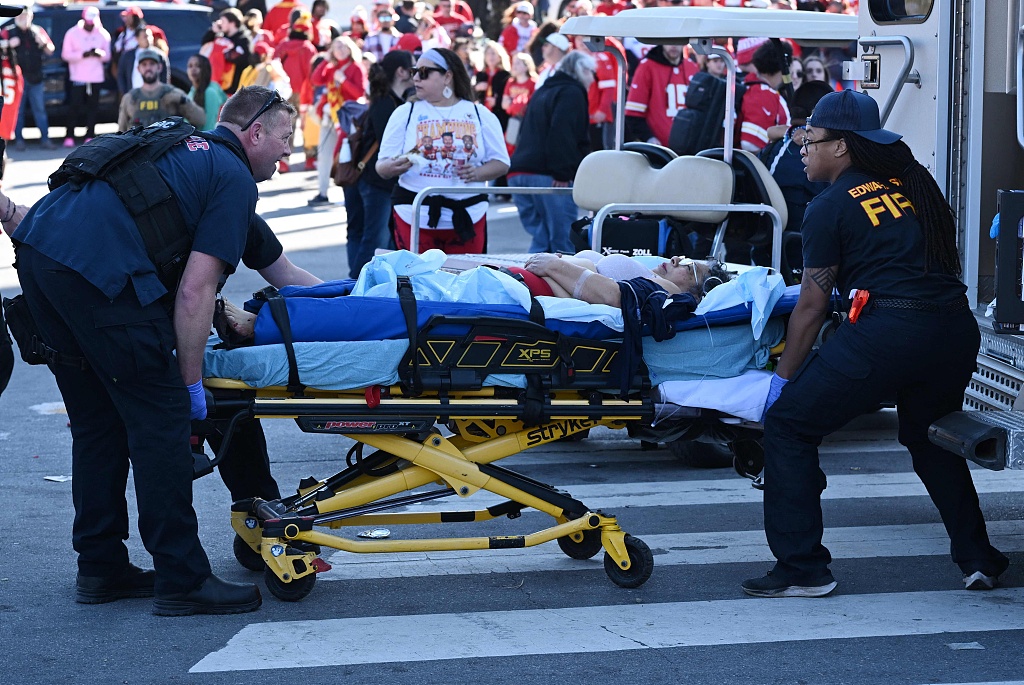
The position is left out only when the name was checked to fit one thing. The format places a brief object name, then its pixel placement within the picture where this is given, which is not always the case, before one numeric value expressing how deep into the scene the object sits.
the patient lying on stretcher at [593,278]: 10.30
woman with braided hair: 9.95
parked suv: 45.41
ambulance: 11.48
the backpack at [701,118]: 19.64
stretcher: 10.12
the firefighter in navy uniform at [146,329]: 9.48
